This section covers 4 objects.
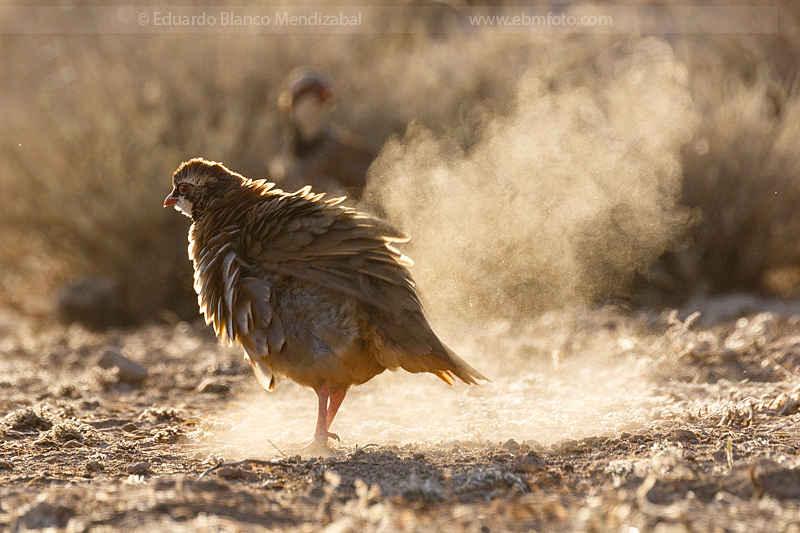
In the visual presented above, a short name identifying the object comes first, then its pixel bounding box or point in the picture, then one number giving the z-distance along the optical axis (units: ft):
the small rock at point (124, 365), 41.57
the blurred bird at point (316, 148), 47.11
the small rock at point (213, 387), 40.57
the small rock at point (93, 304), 65.57
